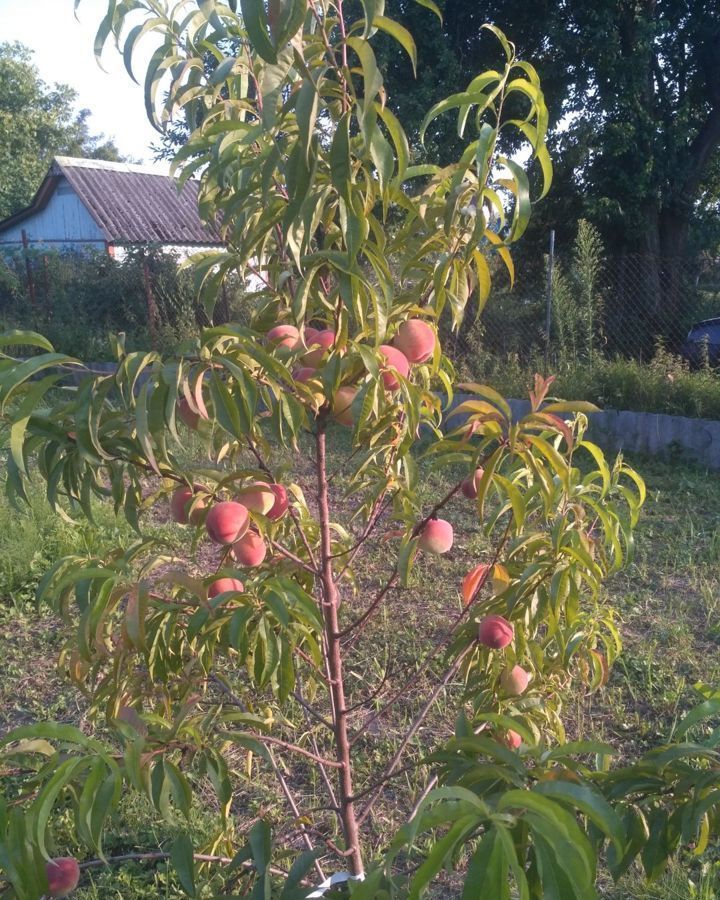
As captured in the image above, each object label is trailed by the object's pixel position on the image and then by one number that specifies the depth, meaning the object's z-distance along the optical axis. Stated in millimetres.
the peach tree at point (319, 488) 809
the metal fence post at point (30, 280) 11008
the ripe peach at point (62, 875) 1076
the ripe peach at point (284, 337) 1147
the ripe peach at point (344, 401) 1181
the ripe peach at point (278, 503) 1251
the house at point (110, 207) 16438
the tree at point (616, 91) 8422
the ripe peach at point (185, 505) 1198
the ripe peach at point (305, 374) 1170
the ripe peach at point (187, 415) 1071
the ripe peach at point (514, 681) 1417
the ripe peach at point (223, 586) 1254
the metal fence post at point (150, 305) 8827
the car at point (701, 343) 6887
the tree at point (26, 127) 29547
